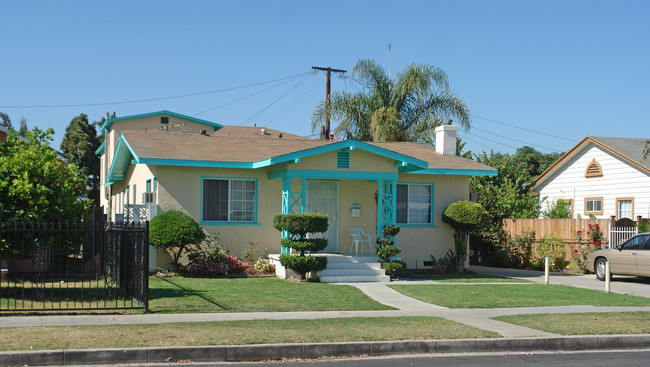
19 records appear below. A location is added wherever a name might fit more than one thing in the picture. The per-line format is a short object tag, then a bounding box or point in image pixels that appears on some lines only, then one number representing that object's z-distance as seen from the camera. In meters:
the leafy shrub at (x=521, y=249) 23.48
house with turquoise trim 18.66
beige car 18.55
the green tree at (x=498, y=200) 24.72
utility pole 33.52
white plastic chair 20.42
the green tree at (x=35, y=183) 12.82
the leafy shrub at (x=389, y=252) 18.56
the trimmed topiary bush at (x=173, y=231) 17.61
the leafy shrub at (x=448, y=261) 21.23
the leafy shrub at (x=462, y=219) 20.59
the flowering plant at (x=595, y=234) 21.70
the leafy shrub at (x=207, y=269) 18.12
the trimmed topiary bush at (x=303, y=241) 17.17
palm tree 33.34
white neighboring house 25.98
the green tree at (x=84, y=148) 40.72
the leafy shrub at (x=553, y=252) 22.72
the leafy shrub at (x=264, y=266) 18.84
